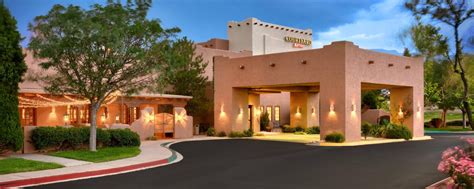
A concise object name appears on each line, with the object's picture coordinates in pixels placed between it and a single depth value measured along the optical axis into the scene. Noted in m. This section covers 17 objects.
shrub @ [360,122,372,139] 29.12
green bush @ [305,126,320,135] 36.00
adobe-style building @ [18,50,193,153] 24.72
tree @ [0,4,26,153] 16.62
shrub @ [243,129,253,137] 31.63
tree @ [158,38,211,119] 33.91
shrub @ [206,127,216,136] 32.47
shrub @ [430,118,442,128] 52.09
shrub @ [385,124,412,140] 29.89
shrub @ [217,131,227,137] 31.81
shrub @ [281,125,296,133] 37.31
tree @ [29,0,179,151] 16.97
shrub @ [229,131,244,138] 31.14
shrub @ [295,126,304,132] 37.17
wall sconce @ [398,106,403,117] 31.90
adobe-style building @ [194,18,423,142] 26.30
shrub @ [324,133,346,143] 25.62
